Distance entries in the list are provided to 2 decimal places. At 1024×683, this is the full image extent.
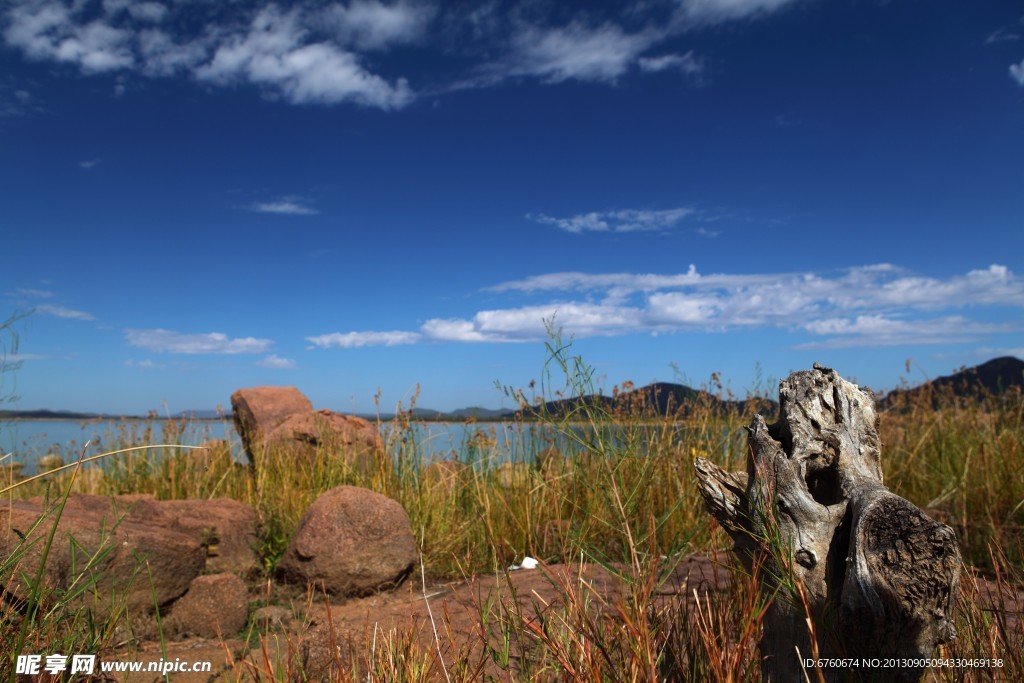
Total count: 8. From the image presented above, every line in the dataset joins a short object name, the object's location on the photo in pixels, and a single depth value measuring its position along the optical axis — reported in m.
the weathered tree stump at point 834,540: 1.78
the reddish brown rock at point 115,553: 3.57
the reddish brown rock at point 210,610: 4.36
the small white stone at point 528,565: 5.08
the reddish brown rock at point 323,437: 7.47
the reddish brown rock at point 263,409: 9.33
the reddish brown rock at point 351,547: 5.04
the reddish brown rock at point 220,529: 5.22
